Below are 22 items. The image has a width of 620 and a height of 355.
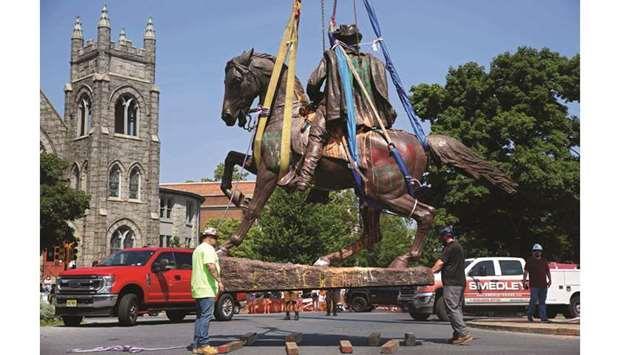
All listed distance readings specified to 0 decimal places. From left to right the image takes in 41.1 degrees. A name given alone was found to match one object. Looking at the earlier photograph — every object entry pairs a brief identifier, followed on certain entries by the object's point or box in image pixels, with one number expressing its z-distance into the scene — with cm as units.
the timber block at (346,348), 898
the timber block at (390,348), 905
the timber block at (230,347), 914
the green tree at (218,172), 8081
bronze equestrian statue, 977
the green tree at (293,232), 3922
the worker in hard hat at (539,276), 1645
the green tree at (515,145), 2692
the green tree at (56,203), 3628
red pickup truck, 1727
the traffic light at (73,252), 3112
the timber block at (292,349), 836
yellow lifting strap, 985
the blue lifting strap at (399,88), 1029
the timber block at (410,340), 1007
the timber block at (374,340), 1013
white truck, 2075
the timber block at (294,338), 989
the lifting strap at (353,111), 971
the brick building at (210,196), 8119
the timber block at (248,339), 1024
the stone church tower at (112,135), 5703
